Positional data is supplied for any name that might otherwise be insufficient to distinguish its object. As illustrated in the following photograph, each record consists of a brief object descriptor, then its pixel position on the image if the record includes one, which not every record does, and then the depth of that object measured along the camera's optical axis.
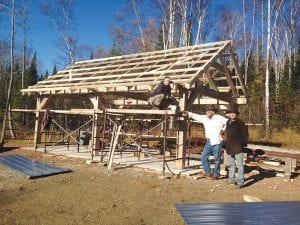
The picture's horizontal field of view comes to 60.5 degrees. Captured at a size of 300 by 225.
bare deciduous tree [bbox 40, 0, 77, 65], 22.76
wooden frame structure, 7.85
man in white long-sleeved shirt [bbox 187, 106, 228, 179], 6.71
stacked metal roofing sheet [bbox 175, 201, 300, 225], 3.77
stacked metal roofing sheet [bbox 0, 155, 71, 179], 6.74
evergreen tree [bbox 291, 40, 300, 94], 19.46
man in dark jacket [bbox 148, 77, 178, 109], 7.22
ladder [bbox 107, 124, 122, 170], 7.64
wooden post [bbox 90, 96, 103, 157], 9.09
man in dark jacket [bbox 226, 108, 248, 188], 6.13
